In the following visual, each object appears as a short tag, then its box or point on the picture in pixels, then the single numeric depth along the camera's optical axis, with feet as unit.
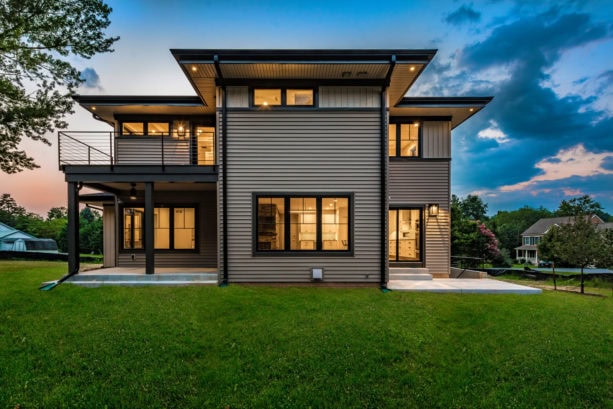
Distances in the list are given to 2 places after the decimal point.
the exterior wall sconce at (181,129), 31.86
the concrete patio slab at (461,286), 24.49
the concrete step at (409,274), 28.78
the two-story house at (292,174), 25.77
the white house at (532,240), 150.30
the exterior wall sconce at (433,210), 31.58
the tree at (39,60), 33.19
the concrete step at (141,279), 25.75
